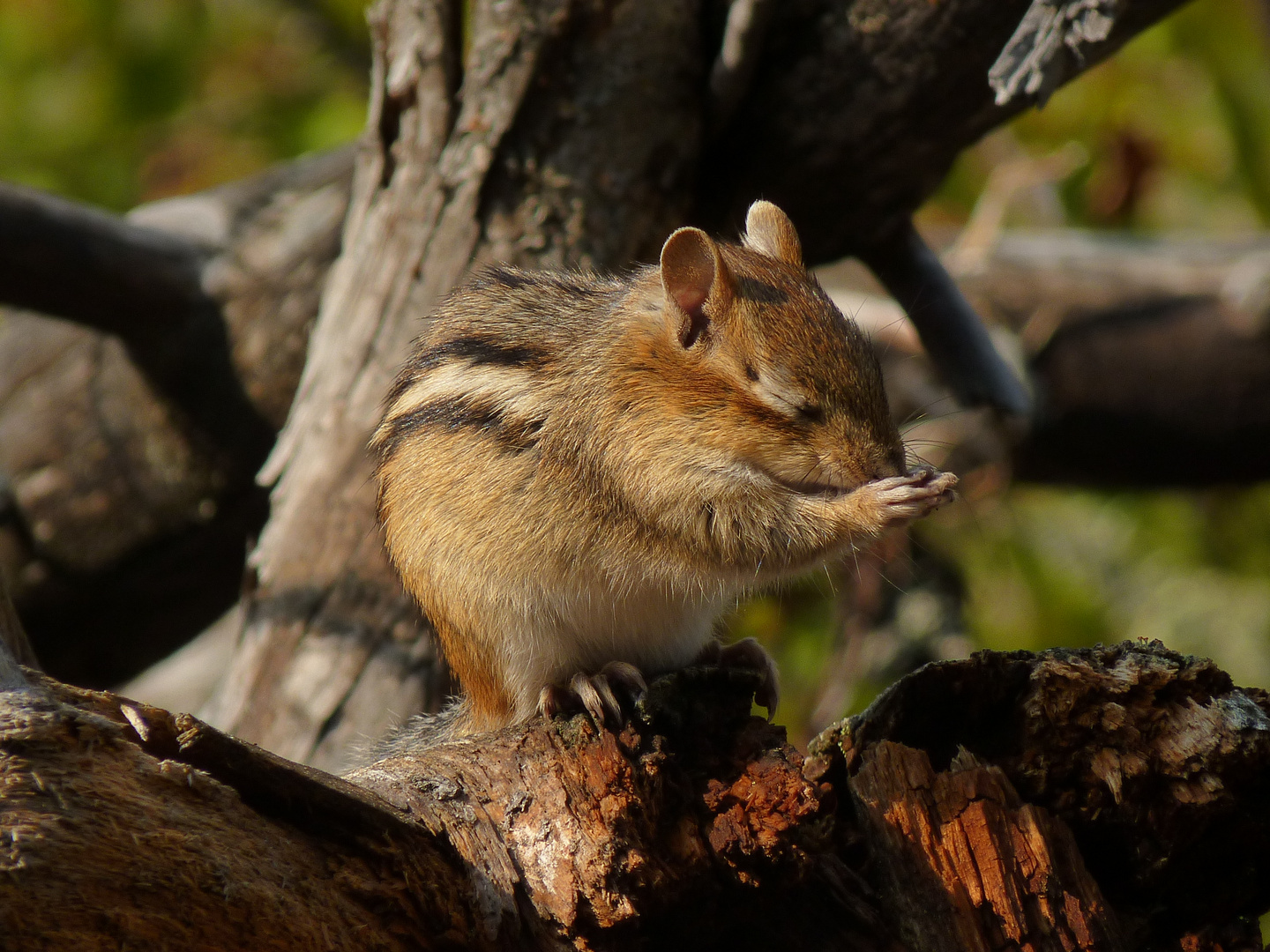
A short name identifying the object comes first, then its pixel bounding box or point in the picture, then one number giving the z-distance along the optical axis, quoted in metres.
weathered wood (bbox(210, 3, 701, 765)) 6.96
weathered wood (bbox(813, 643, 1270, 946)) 4.30
